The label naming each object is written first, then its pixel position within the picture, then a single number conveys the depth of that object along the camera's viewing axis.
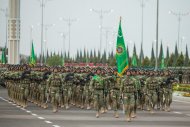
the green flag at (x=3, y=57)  98.75
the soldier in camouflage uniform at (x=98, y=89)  27.56
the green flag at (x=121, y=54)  32.72
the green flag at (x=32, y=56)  65.73
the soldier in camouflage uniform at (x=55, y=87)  30.27
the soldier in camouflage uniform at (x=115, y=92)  27.84
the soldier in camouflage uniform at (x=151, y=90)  31.09
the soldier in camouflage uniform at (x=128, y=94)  25.53
